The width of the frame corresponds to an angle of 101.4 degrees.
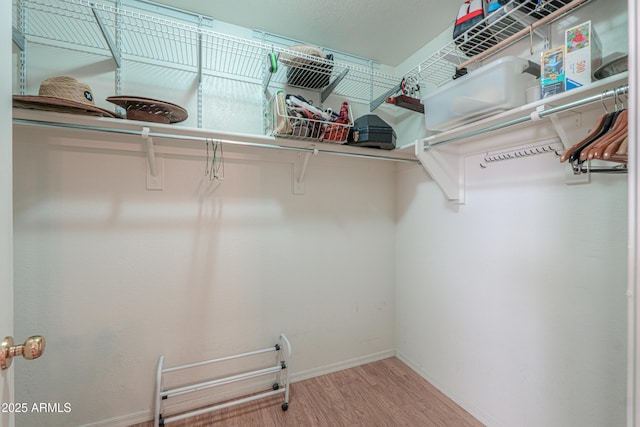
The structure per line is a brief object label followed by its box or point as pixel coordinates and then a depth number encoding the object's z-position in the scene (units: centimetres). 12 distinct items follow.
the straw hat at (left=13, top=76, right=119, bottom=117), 111
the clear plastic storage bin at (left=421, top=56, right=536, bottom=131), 119
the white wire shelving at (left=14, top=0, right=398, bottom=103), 137
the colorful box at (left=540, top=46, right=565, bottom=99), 108
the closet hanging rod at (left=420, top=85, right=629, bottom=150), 88
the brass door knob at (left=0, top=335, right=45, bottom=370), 63
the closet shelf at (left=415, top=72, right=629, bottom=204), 96
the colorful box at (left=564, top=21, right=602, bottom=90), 100
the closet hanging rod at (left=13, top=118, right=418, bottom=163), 122
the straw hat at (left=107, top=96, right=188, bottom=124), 128
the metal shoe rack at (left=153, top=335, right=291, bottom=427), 151
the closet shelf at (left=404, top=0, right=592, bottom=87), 112
